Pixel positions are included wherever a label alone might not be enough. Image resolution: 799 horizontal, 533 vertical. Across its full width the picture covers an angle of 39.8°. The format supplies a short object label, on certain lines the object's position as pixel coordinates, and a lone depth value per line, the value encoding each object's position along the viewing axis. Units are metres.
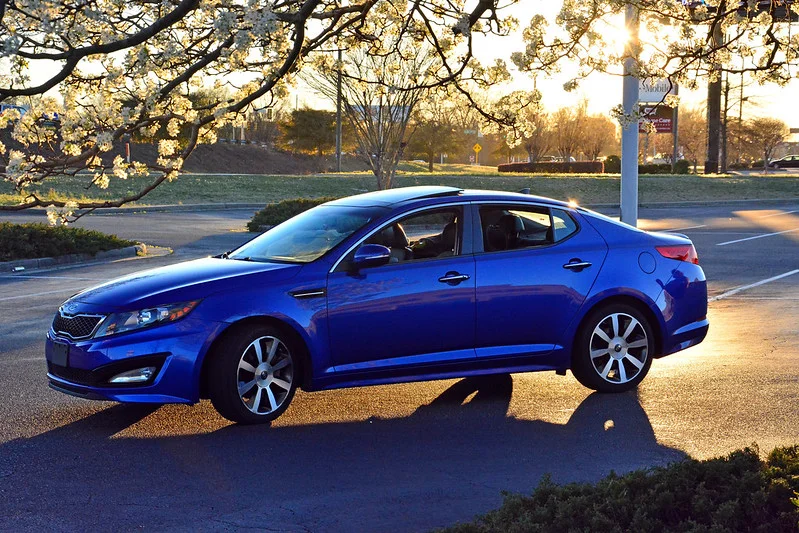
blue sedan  7.16
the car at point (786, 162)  93.43
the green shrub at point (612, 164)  73.19
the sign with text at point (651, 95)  81.69
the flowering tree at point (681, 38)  7.94
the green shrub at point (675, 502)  4.51
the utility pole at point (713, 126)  59.09
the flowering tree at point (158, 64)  7.85
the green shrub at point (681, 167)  64.06
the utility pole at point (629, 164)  14.90
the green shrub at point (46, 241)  19.03
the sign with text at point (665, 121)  76.88
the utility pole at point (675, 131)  67.69
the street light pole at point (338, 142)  55.56
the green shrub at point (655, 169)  66.62
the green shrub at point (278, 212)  27.19
